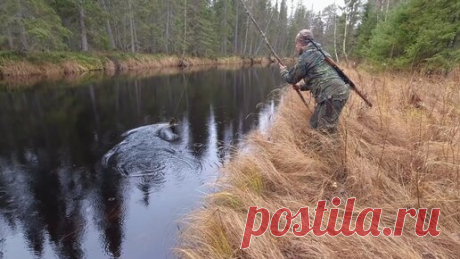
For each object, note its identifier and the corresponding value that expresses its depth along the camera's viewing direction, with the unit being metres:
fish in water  5.49
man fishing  4.29
